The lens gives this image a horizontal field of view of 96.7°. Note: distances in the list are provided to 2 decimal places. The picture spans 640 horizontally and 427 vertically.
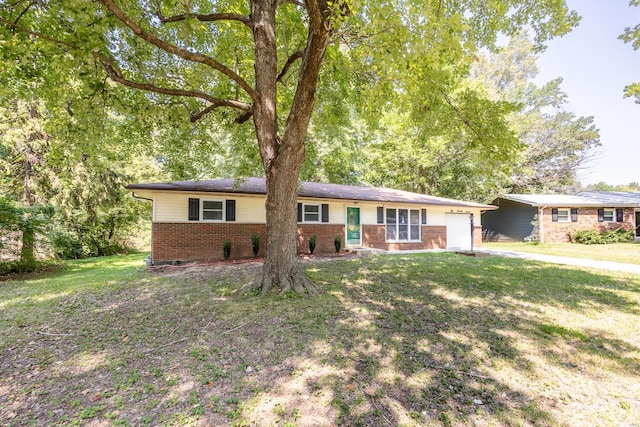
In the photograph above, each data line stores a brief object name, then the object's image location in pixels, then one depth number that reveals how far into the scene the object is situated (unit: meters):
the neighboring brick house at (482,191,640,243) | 19.50
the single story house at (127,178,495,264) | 10.26
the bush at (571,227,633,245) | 18.51
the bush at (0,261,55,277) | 9.10
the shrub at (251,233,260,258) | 11.16
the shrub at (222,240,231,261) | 10.69
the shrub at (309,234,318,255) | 12.21
